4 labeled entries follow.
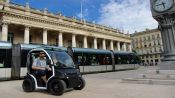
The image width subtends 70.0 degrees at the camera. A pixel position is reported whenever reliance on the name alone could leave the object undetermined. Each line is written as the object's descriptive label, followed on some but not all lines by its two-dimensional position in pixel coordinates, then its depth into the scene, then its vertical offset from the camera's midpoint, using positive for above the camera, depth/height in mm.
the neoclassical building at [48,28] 20189 +6486
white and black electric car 4993 -639
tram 13700 -40
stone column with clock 7043 +1842
